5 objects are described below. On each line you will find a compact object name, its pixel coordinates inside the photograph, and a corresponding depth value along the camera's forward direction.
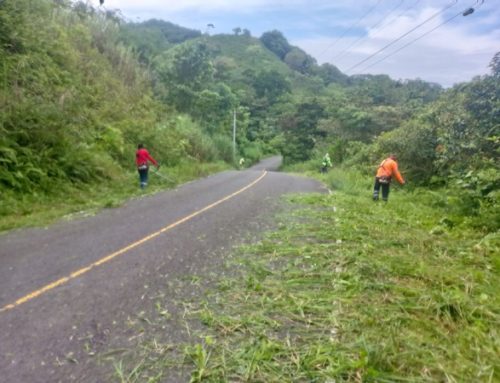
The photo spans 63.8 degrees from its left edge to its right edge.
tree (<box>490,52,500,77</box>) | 12.71
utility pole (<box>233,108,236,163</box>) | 45.41
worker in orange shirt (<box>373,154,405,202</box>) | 13.61
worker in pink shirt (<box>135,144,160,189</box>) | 15.06
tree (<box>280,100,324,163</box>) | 46.44
